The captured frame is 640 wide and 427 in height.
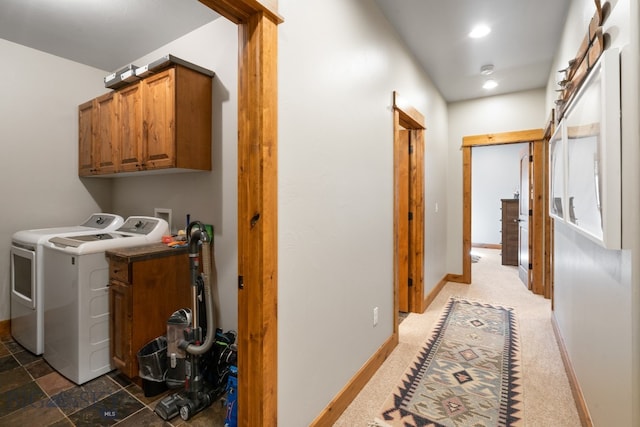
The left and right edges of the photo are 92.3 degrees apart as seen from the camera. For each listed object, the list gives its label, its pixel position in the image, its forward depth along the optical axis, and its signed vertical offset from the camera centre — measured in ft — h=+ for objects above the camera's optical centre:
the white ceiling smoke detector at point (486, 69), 10.82 +5.15
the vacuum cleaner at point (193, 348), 6.01 -2.73
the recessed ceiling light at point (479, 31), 8.43 +5.08
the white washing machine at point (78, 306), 6.81 -2.10
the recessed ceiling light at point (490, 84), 12.30 +5.25
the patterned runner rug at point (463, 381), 5.77 -3.79
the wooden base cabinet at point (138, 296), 6.70 -1.89
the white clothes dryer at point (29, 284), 7.86 -1.86
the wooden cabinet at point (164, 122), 7.13 +2.31
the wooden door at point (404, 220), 11.14 -0.27
